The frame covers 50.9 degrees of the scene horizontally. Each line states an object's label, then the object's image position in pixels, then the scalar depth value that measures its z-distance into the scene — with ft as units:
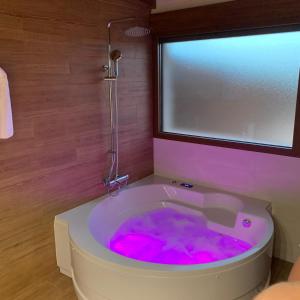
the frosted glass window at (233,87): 8.26
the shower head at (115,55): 8.43
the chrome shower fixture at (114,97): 8.67
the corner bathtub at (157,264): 5.87
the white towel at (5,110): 6.09
